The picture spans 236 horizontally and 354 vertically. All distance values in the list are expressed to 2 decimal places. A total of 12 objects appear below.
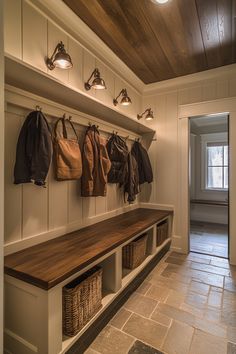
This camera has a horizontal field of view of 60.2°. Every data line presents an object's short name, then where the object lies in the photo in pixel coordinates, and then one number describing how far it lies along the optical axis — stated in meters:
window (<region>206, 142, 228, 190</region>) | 4.96
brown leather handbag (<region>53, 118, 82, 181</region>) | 1.69
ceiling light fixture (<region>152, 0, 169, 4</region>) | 1.62
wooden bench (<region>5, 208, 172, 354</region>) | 1.12
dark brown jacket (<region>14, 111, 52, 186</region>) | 1.42
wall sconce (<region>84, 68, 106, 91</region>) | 1.87
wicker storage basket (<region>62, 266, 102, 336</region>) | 1.29
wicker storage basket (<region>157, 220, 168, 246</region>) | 2.75
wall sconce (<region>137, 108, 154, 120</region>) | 2.88
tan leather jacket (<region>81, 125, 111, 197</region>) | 1.96
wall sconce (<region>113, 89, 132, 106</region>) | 2.38
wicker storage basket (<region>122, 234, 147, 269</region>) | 2.08
